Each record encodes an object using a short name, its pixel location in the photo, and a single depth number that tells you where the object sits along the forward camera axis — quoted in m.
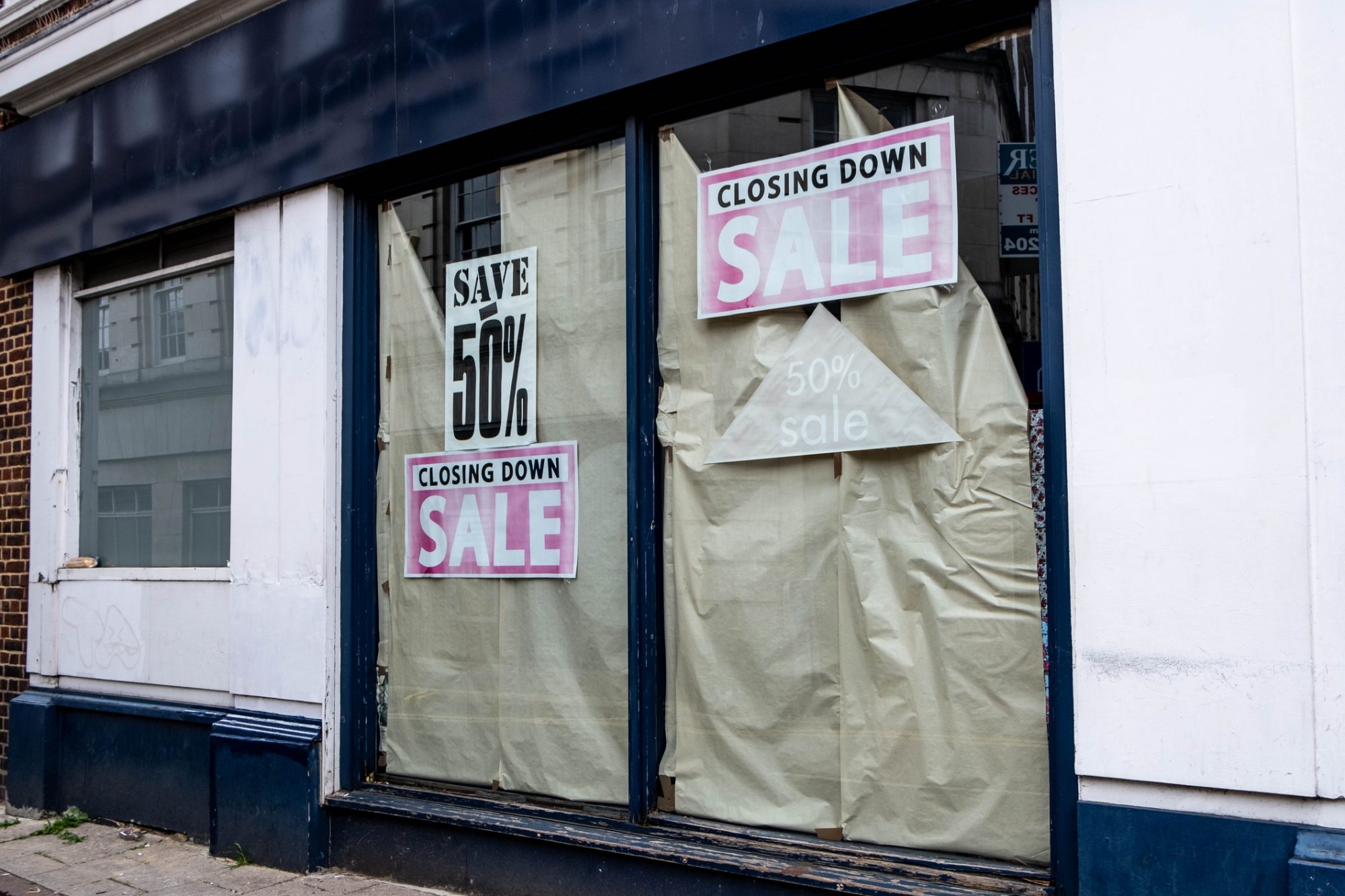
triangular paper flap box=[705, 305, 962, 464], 4.51
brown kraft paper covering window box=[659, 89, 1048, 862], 4.29
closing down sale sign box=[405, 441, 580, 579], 5.49
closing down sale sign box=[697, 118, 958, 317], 4.49
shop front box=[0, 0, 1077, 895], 4.38
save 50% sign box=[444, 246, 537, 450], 5.68
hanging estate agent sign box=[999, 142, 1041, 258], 4.29
